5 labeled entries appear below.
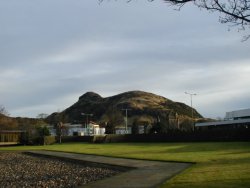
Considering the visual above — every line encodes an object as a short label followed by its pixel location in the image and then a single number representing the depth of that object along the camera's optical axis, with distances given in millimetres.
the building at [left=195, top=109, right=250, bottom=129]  111506
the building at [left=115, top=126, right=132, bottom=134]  161062
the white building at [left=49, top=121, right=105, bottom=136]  143125
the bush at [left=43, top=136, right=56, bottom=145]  86394
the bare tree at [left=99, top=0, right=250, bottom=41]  12227
